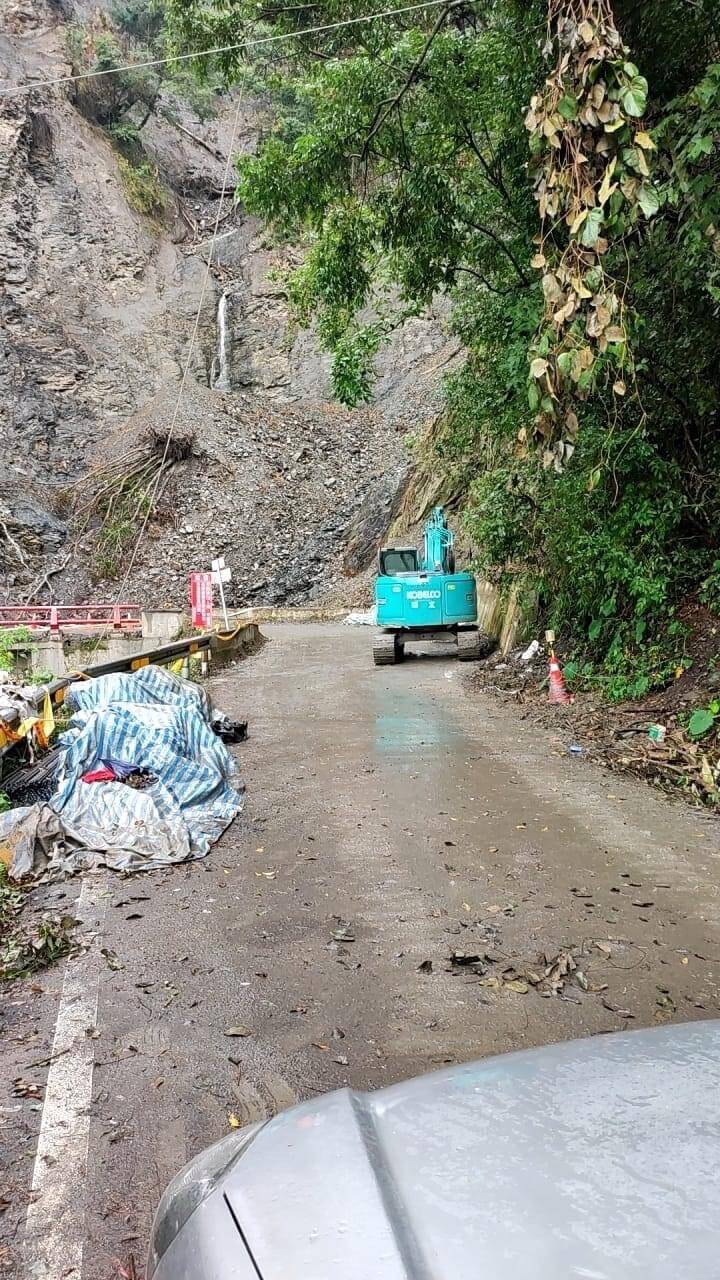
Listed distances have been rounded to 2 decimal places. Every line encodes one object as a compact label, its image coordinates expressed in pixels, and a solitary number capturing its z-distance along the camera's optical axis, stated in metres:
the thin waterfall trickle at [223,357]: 43.16
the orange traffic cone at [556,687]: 9.83
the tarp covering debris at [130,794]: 4.99
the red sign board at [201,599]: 20.14
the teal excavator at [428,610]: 15.34
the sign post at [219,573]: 22.61
